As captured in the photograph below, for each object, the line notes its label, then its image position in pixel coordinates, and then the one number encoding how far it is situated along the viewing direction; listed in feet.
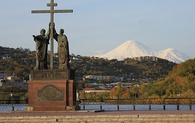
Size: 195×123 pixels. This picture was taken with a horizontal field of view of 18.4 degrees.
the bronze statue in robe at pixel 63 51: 143.43
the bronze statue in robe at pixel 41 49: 146.00
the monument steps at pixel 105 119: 110.52
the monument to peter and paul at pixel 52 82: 140.56
